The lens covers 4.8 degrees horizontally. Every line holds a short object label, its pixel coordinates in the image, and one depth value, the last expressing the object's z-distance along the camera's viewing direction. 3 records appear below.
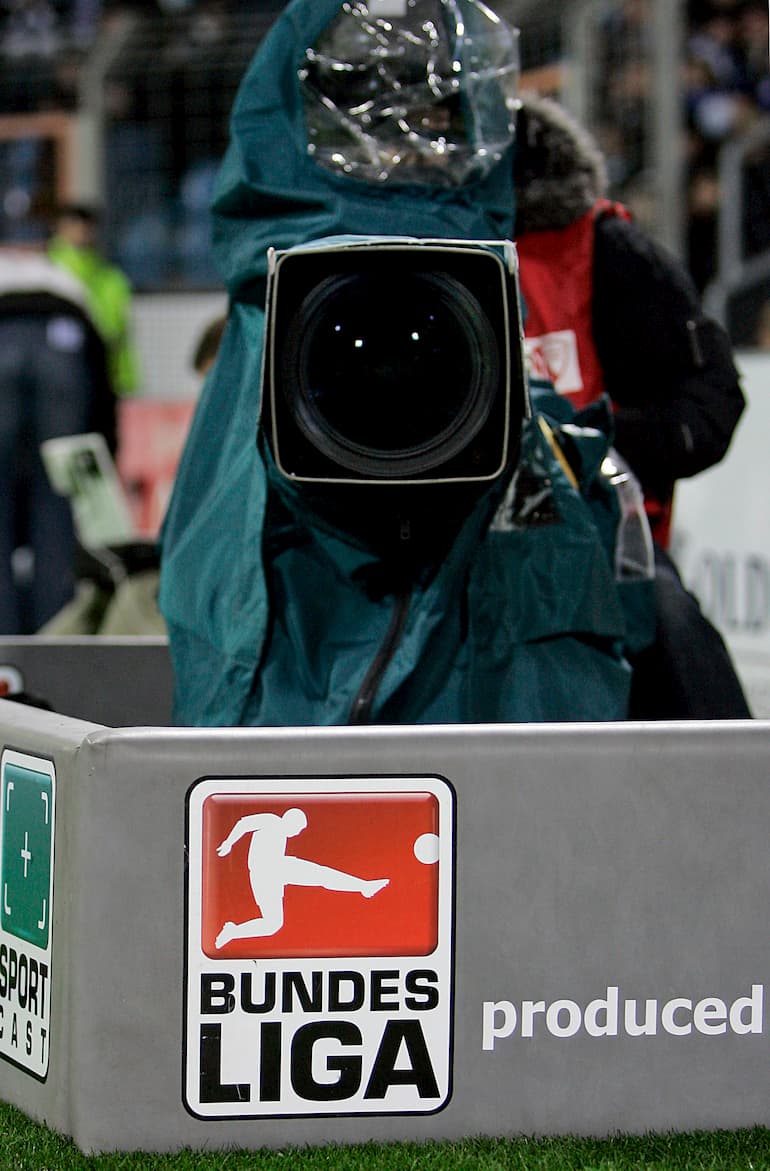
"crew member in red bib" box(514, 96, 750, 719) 9.60
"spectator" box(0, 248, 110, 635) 18.23
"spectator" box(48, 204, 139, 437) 23.32
